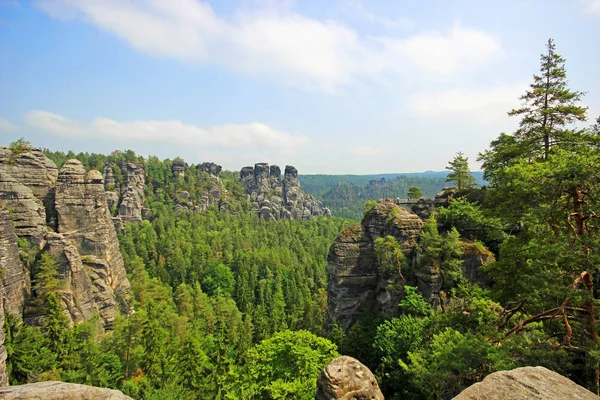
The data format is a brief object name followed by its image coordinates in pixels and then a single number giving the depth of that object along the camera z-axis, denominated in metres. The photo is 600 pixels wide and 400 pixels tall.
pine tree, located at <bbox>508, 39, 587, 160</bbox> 15.23
